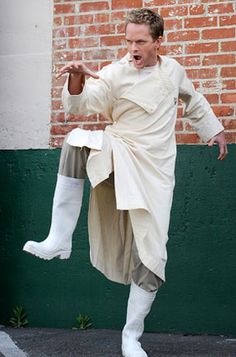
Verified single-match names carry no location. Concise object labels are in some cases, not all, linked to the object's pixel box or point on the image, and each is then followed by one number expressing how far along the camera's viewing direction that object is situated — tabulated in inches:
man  203.9
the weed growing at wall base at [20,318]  267.3
